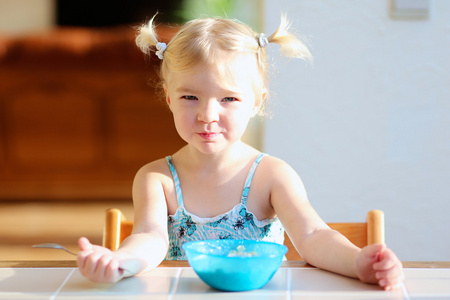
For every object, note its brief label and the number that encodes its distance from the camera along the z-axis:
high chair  1.24
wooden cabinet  3.84
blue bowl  0.99
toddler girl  1.20
